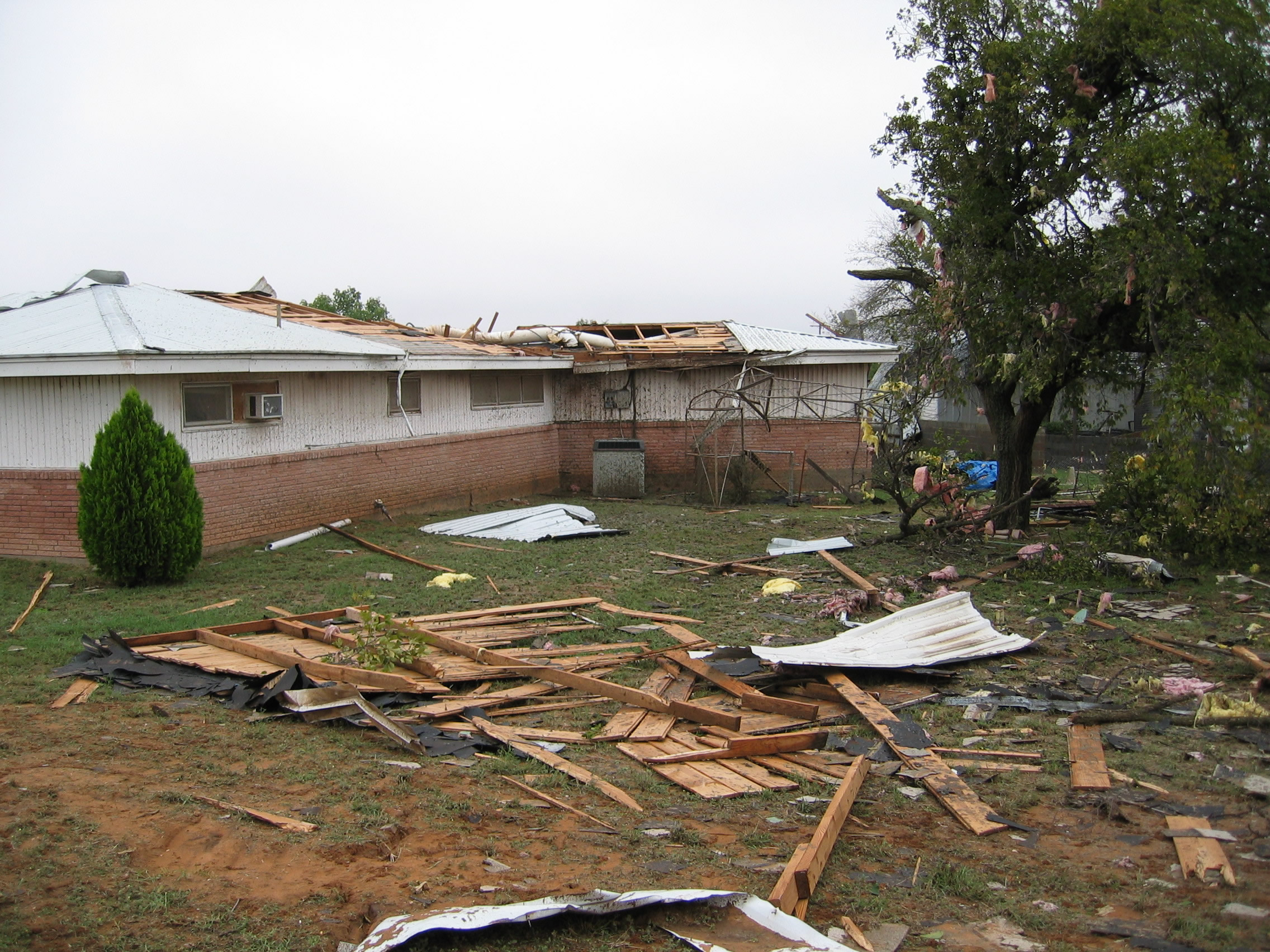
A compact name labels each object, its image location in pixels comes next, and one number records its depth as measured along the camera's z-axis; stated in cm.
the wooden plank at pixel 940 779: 563
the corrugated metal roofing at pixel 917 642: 834
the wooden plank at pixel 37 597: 984
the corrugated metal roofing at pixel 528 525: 1702
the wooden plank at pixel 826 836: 469
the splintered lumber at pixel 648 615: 1041
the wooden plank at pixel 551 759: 601
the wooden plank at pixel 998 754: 663
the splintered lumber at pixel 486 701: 739
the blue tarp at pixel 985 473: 2239
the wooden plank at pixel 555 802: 562
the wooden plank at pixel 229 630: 884
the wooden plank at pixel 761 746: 670
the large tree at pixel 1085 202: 1131
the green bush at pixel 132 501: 1181
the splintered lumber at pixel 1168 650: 859
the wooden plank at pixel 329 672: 763
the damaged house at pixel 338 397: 1280
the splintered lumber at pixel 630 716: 714
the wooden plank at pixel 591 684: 732
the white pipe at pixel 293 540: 1468
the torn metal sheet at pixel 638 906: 404
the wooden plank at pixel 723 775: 622
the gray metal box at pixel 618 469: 2241
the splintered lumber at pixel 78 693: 739
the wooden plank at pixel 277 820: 521
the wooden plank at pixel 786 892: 449
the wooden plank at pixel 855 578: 1118
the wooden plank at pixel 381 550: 1362
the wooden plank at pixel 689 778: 612
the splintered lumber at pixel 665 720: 713
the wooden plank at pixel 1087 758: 608
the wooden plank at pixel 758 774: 626
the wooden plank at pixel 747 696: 747
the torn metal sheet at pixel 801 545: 1445
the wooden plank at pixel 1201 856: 482
